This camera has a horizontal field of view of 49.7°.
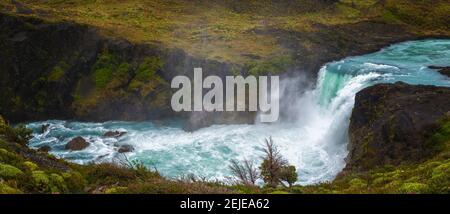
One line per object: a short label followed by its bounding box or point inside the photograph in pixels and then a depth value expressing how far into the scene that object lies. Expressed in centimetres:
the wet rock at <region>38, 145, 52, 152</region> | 4225
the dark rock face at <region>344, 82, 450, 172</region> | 2594
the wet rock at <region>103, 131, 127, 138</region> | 4550
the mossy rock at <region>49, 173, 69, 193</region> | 1564
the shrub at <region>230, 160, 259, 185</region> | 2052
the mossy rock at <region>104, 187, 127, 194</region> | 1456
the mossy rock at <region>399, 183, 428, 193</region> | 1476
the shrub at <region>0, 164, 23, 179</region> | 1410
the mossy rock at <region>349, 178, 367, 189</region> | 1913
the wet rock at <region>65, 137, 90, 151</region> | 4262
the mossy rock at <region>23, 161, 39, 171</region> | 1668
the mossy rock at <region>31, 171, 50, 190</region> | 1484
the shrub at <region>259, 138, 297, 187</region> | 2278
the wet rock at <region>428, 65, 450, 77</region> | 4062
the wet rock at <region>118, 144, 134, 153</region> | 4128
